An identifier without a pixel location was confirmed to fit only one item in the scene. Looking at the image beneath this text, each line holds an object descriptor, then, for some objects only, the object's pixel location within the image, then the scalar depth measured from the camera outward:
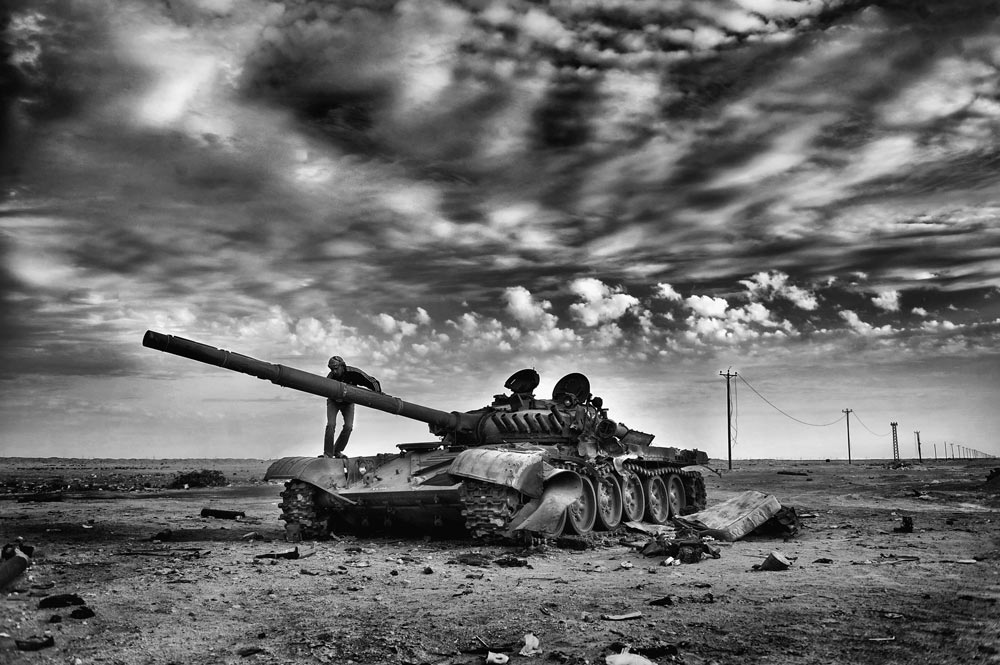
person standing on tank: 14.12
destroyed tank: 12.28
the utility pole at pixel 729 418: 55.62
